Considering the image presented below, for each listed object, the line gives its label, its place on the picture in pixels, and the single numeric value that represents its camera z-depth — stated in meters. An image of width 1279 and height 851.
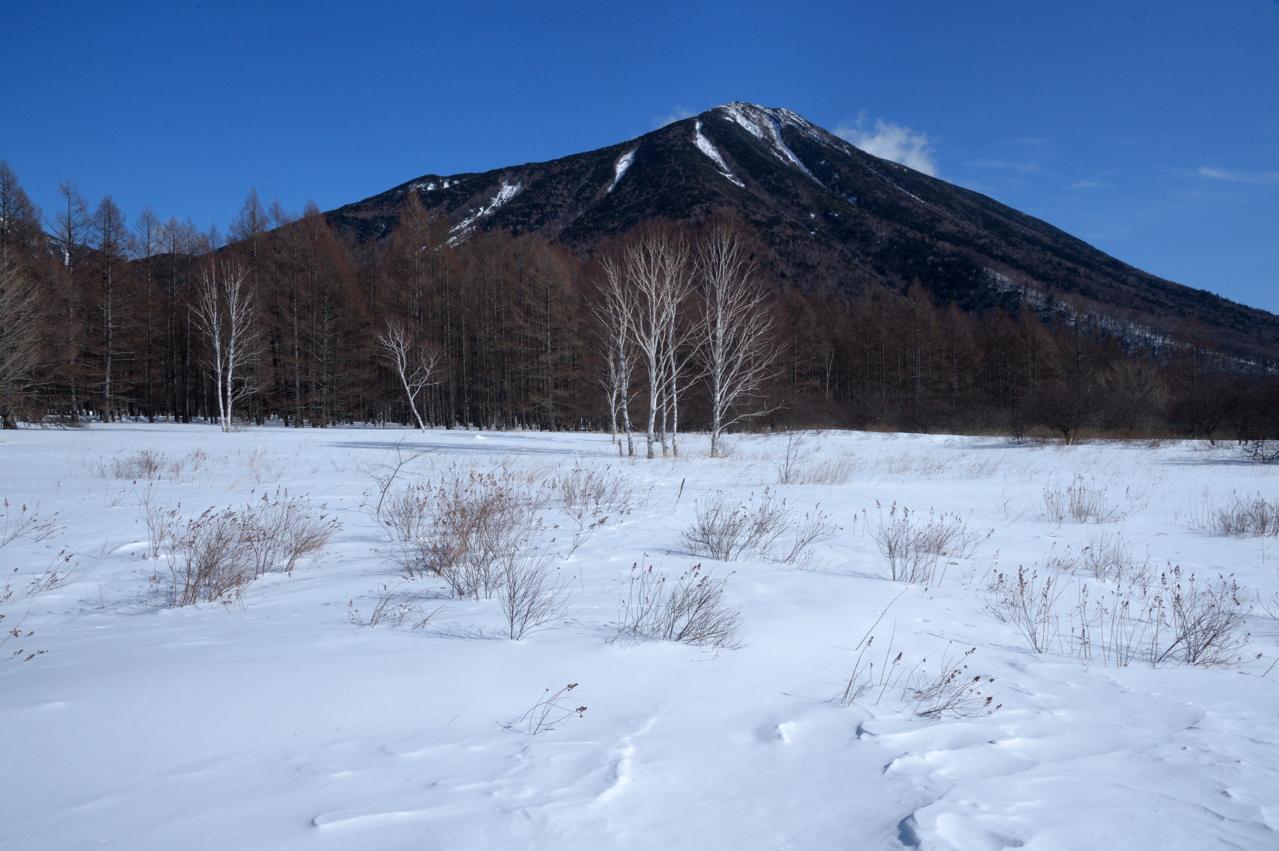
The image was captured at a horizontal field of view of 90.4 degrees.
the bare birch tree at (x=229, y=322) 25.90
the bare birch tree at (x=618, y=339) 17.59
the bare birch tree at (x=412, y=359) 31.39
